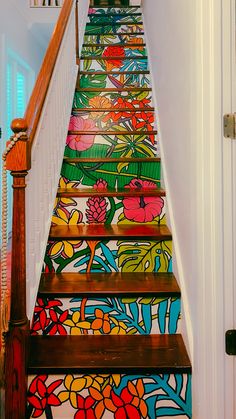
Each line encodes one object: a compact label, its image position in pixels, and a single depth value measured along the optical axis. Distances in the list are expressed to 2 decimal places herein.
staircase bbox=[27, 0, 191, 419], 1.34
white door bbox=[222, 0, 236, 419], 1.16
